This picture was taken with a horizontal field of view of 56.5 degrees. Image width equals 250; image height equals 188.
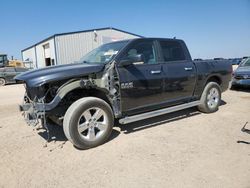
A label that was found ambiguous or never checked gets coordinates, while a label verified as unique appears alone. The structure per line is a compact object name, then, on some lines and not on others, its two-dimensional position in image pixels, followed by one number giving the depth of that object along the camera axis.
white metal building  24.52
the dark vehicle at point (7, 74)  18.51
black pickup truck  3.90
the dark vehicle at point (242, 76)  9.64
